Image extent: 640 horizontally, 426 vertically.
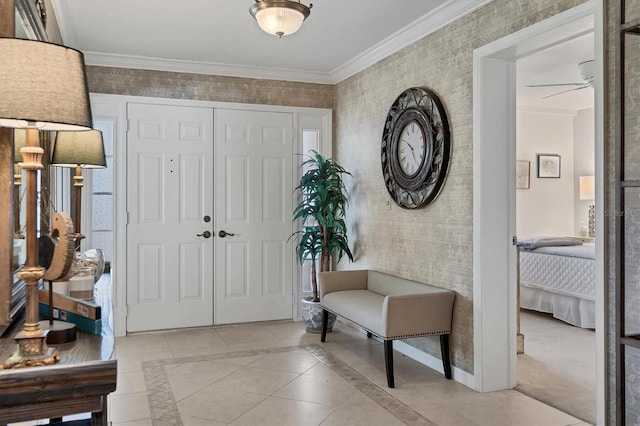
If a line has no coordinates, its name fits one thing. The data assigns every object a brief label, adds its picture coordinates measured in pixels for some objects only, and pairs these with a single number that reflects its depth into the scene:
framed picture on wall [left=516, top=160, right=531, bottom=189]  7.46
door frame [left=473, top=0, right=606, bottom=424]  3.45
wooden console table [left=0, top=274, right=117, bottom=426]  1.17
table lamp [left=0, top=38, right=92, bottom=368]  1.18
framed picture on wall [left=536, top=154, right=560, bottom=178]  7.59
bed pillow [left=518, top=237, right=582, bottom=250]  6.07
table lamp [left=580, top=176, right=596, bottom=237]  7.51
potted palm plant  5.05
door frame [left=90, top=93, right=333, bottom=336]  4.96
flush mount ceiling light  2.76
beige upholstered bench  3.55
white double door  5.09
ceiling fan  4.41
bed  5.25
